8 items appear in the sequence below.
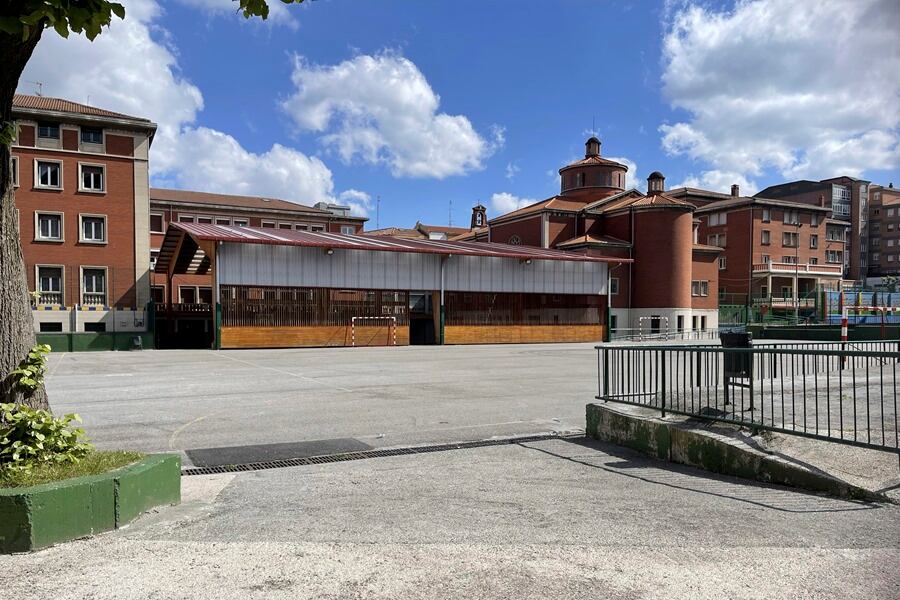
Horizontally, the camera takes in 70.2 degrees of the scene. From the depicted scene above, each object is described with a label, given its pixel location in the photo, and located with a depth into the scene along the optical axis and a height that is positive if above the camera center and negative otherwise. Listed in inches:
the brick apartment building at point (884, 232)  4296.3 +467.7
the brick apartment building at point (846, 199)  4148.6 +673.1
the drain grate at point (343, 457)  273.3 -70.4
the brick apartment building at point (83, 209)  1461.6 +233.0
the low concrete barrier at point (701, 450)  226.7 -62.4
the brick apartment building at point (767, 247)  2770.7 +248.7
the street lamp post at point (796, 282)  2487.8 +87.2
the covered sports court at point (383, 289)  1291.8 +36.5
